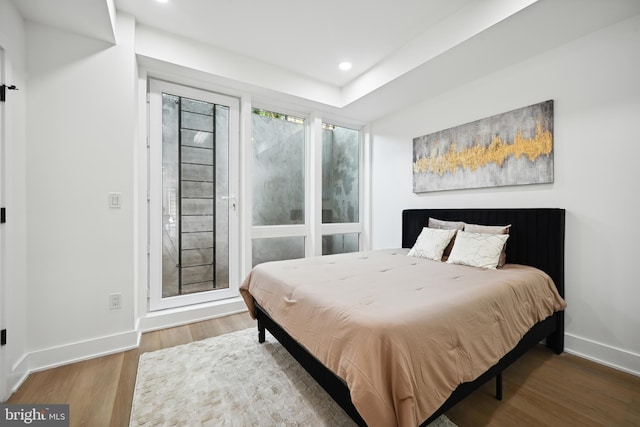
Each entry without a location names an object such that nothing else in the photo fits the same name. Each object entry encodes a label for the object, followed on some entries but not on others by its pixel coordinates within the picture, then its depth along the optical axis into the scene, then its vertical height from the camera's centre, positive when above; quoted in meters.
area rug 1.45 -1.11
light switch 2.21 +0.09
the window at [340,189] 4.00 +0.35
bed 1.06 -0.56
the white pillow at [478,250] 2.23 -0.33
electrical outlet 2.21 -0.74
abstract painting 2.35 +0.60
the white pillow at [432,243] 2.62 -0.32
